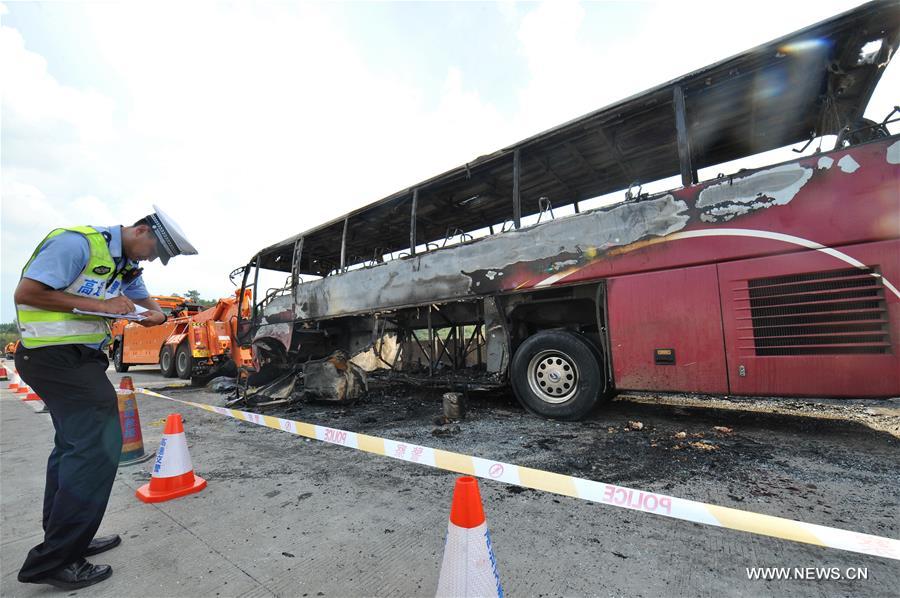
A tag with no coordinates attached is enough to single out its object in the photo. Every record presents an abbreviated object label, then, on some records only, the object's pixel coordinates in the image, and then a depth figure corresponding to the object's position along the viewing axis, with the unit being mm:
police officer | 1690
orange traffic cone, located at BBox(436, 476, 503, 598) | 1206
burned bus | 2910
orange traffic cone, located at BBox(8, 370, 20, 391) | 9525
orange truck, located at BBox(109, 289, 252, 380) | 9586
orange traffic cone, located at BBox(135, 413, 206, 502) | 2570
